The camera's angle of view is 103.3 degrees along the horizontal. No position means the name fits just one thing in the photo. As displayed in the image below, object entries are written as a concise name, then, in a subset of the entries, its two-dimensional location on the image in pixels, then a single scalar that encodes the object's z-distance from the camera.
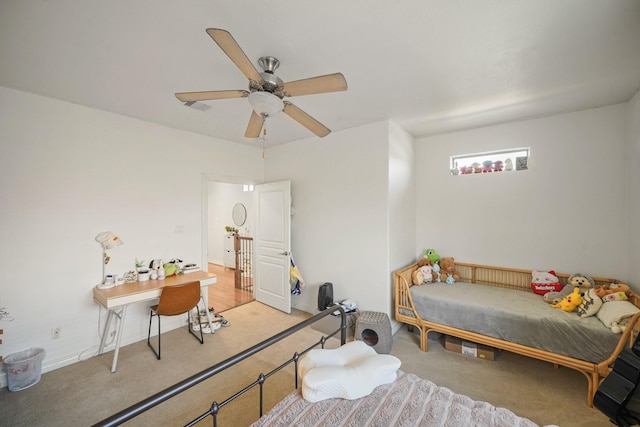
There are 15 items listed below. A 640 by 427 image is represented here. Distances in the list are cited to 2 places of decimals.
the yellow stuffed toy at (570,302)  2.38
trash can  2.15
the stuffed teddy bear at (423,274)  3.22
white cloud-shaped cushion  1.30
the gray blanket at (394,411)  1.17
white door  3.86
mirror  6.31
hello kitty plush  2.80
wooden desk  2.45
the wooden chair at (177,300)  2.65
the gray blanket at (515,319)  2.06
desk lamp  2.74
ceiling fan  1.35
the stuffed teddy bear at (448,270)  3.38
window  3.15
